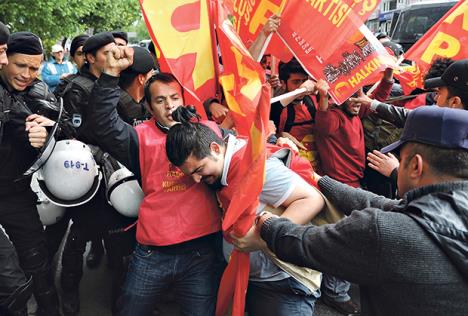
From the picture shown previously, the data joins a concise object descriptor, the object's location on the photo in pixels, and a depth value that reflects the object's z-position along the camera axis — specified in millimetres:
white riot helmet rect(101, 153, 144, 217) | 2549
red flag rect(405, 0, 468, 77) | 3570
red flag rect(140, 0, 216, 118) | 2227
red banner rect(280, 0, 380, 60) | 2650
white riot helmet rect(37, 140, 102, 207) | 2641
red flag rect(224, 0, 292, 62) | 2691
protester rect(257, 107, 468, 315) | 1282
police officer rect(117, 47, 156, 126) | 3307
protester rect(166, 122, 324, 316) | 1907
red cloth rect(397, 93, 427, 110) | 3908
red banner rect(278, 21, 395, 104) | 2873
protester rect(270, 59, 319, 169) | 3447
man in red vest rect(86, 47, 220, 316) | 2150
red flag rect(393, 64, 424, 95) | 3945
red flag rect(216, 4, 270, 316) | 1748
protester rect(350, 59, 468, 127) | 2670
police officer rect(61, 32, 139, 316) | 3156
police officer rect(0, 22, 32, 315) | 2461
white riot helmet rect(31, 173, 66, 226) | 2870
